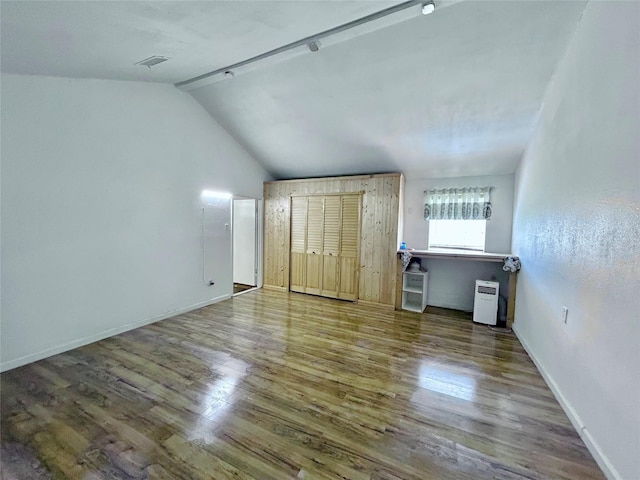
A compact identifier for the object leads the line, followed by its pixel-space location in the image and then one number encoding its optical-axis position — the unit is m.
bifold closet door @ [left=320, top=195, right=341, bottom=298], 5.02
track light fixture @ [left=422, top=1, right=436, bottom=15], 2.06
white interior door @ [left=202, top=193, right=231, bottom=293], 4.39
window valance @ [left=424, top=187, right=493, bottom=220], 4.49
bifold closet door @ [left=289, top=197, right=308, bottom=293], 5.33
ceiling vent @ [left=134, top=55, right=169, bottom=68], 2.60
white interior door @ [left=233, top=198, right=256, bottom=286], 5.79
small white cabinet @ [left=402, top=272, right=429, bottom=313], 4.47
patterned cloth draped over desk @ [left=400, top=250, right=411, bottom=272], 4.34
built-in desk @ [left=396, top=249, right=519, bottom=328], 3.73
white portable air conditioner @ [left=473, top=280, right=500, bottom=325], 3.87
